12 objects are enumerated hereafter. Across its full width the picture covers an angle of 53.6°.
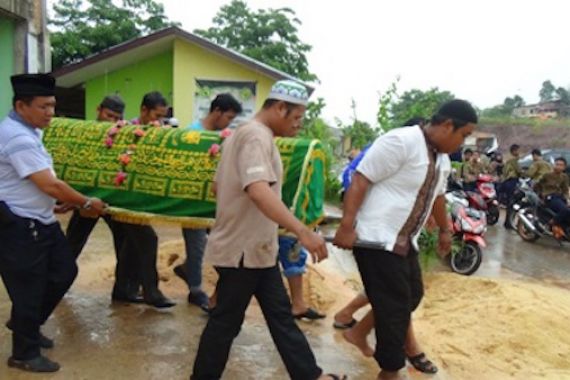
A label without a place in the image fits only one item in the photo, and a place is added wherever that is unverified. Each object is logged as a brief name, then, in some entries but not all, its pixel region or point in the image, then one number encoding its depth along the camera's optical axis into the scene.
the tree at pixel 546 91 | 51.08
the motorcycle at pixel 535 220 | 9.18
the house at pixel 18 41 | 6.75
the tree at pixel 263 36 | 18.56
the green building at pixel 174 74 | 11.24
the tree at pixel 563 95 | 43.75
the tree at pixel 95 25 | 14.29
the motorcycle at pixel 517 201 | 9.94
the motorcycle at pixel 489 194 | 10.71
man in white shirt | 2.86
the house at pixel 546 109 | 41.49
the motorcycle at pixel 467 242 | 6.77
